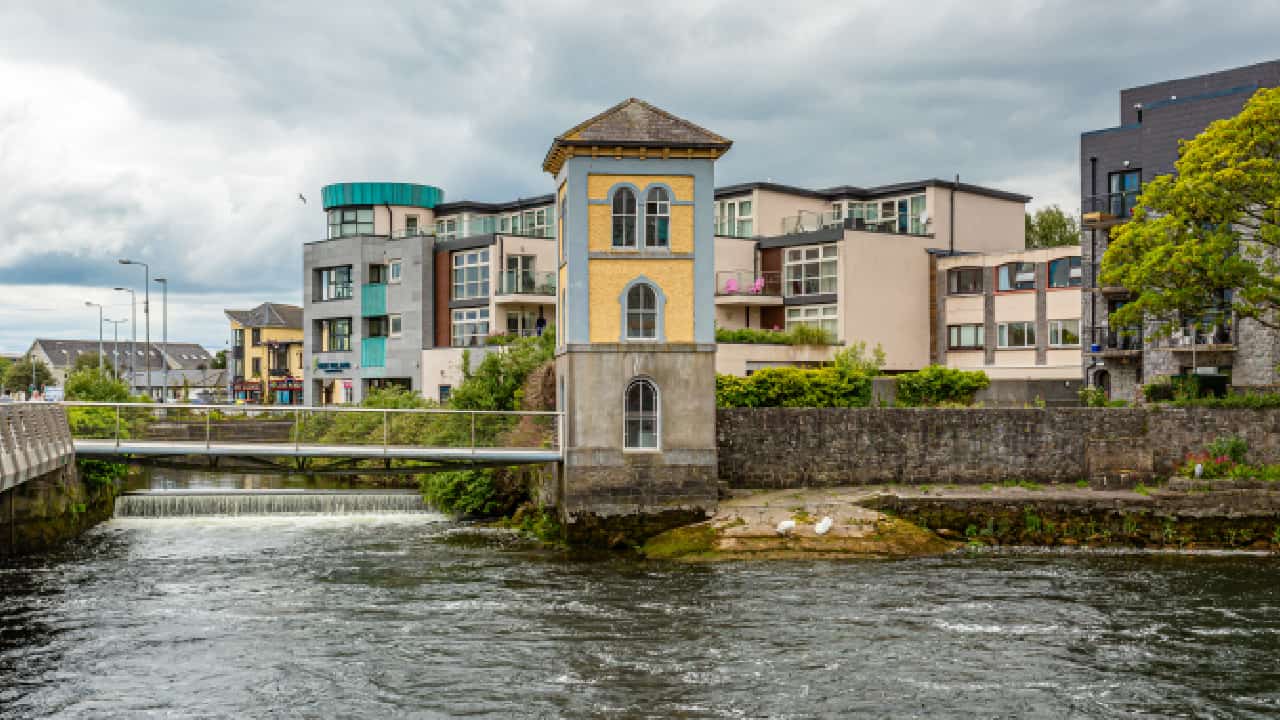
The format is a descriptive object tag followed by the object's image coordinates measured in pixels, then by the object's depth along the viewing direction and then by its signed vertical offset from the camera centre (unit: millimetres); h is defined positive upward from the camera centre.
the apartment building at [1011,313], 54062 +2914
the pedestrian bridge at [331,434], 29391 -1415
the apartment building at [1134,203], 41312 +6268
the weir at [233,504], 35969 -3795
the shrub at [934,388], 37531 -358
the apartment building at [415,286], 58438 +4610
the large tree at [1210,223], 32094 +4188
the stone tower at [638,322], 29203 +1336
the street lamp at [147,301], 62500 +3974
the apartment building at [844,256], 54281 +5642
